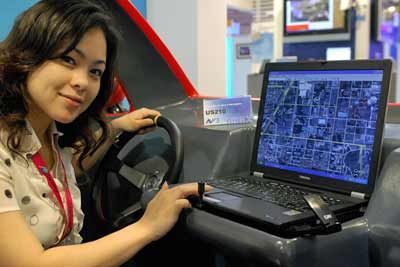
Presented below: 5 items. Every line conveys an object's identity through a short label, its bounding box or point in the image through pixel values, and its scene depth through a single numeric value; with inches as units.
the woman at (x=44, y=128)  37.5
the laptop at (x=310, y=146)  39.0
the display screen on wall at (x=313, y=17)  218.7
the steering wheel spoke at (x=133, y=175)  54.1
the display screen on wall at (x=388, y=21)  227.4
